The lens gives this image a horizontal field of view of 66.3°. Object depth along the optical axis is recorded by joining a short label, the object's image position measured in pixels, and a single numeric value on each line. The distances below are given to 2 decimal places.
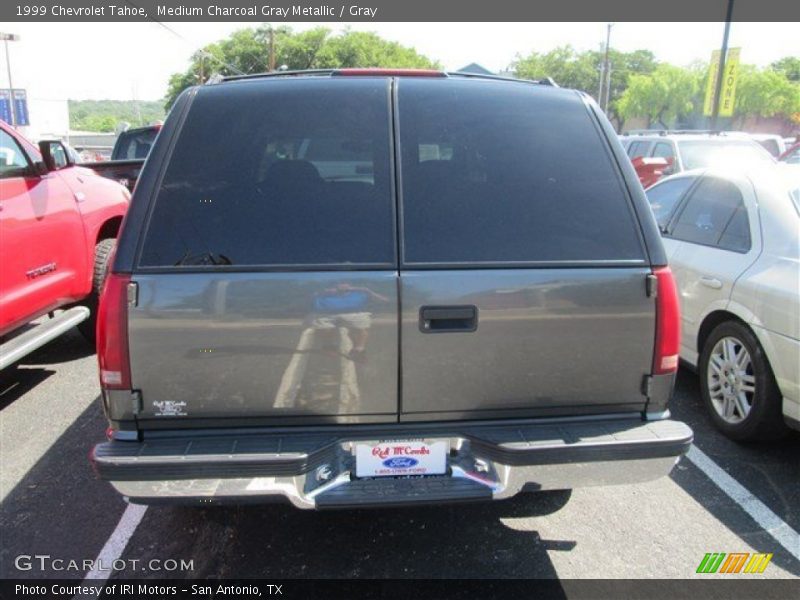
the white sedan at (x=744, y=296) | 3.35
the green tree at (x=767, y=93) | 51.03
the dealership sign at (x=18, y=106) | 24.98
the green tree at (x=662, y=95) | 56.28
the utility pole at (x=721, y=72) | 17.33
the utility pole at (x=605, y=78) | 44.75
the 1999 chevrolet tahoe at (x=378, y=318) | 2.23
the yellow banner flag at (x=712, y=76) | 19.94
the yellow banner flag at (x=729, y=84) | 19.16
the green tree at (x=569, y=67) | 65.38
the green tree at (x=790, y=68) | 56.78
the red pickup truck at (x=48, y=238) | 4.00
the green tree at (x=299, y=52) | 48.34
